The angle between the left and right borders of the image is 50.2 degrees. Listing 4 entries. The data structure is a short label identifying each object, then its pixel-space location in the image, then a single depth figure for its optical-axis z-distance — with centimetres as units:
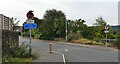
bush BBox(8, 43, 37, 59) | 814
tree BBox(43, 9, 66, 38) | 2975
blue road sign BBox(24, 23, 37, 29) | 898
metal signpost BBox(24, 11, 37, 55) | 899
